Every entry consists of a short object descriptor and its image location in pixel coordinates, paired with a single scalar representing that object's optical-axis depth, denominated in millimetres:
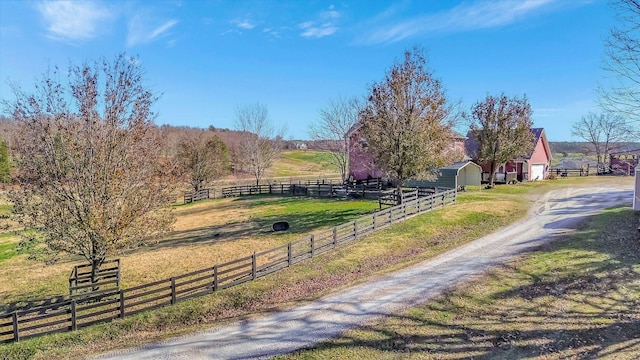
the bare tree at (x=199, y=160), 44156
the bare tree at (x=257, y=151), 50812
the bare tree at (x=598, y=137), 52572
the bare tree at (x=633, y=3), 8616
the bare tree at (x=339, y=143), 41219
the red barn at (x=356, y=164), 36906
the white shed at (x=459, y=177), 36725
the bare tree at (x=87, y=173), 12070
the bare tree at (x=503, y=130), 36750
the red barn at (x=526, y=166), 42312
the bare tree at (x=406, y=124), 22312
